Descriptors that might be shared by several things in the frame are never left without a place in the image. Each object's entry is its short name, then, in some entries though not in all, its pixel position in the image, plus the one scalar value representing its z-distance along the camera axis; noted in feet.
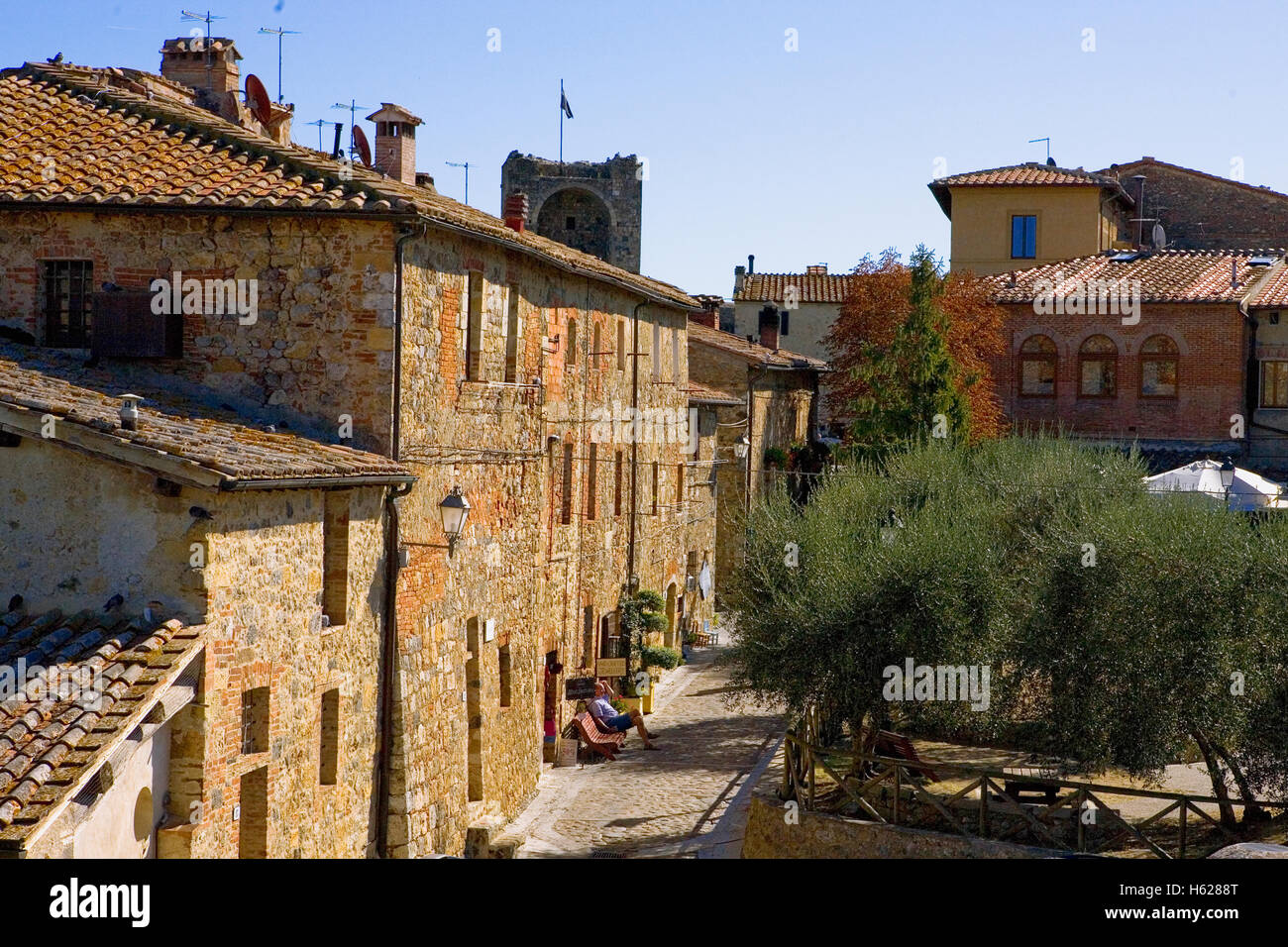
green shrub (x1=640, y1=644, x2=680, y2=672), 86.43
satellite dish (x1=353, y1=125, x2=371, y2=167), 77.15
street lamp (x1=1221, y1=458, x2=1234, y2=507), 83.38
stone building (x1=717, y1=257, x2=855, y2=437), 166.91
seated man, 75.56
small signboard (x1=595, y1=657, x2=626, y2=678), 77.77
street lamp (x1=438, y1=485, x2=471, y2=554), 51.39
